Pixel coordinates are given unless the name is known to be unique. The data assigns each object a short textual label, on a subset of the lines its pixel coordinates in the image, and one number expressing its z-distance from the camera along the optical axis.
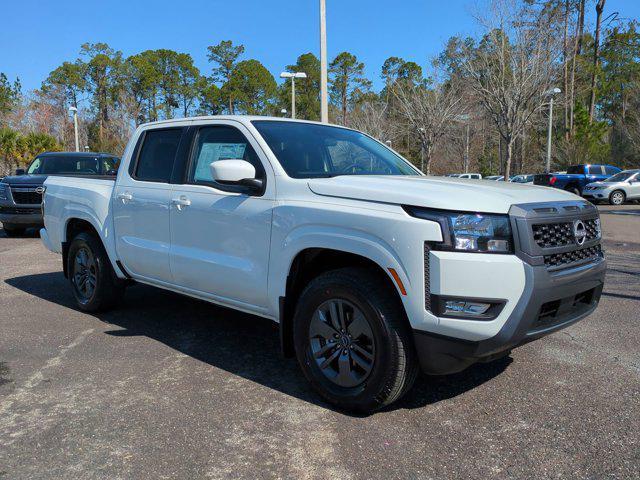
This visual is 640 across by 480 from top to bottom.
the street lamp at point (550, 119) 28.04
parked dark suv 11.87
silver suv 23.58
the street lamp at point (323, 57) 14.44
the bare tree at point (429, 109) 34.34
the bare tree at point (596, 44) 40.38
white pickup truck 2.92
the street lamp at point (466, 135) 38.15
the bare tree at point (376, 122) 43.62
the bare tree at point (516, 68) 25.53
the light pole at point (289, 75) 21.55
